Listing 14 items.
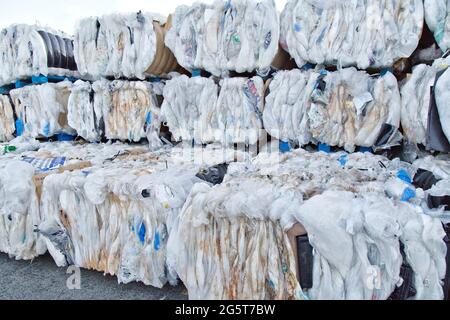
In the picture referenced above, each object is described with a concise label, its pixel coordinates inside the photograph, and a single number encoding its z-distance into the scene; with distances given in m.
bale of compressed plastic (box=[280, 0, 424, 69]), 2.02
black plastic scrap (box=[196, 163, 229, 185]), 1.96
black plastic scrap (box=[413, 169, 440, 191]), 1.60
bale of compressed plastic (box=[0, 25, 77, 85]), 3.43
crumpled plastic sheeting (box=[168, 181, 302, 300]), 1.42
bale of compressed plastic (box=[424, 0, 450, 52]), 1.93
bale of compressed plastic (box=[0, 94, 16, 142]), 3.81
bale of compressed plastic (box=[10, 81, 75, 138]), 3.41
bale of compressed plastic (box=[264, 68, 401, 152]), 2.12
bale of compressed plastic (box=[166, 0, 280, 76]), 2.40
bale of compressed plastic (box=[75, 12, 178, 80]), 2.89
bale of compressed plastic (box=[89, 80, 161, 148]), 3.00
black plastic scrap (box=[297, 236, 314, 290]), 1.33
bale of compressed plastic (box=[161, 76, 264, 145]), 2.54
